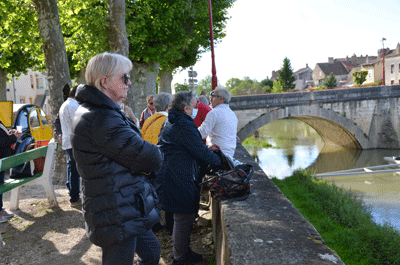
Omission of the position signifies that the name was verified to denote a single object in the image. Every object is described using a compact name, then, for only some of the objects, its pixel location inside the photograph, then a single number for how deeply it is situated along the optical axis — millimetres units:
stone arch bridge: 20812
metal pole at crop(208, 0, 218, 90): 13866
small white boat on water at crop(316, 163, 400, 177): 16797
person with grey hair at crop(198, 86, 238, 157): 4039
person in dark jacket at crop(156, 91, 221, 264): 3115
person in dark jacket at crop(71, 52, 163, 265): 1823
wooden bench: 4784
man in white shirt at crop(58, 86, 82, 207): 4742
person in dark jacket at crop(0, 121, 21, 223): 4469
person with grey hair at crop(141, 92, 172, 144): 4293
